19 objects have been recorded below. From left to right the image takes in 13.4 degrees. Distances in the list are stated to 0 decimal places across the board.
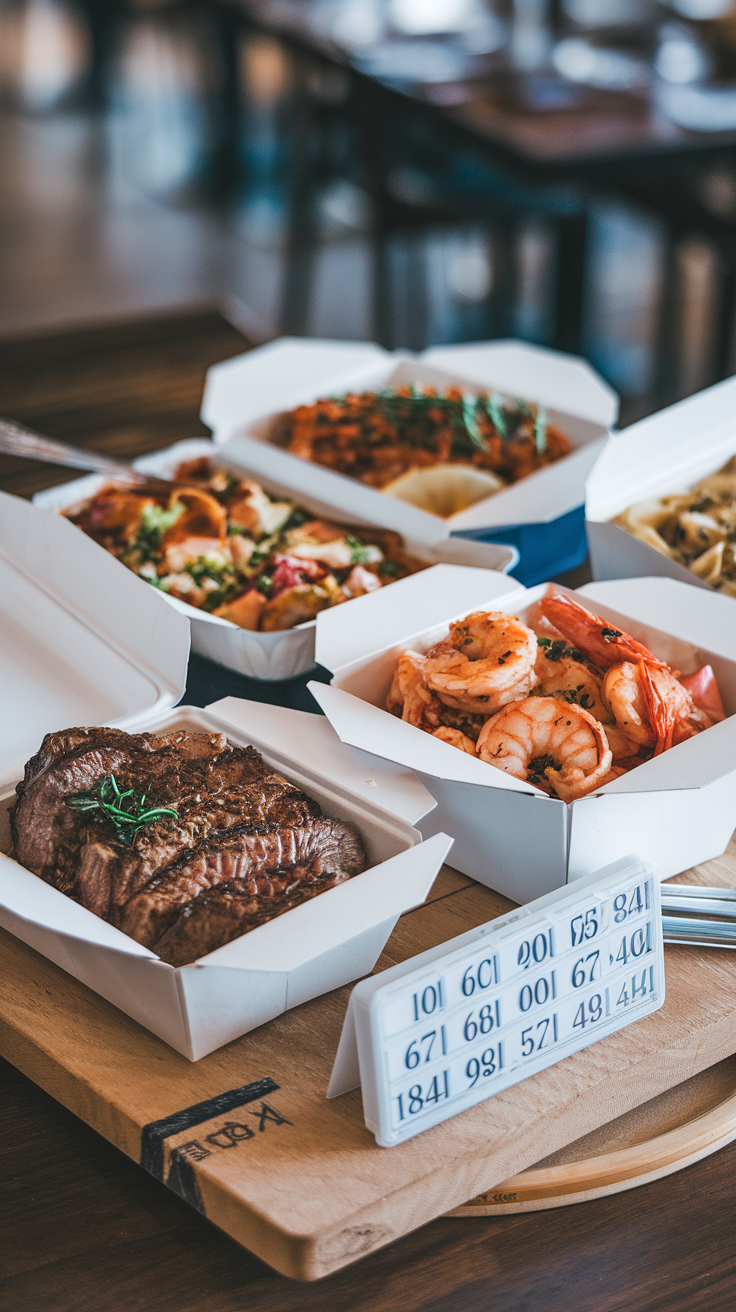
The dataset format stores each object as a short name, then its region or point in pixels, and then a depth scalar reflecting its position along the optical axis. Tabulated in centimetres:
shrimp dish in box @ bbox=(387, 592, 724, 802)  119
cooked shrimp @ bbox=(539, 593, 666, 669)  123
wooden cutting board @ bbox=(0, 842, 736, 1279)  111
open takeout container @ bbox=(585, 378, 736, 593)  138
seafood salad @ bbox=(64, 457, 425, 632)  133
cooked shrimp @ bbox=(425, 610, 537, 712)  121
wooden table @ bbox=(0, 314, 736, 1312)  112
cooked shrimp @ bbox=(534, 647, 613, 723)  122
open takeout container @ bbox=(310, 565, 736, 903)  117
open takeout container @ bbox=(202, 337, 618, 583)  136
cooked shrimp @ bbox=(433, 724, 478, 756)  120
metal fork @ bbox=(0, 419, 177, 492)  139
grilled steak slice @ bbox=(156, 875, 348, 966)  114
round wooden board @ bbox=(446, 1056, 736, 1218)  114
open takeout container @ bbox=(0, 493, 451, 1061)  113
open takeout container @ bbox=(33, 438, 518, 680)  128
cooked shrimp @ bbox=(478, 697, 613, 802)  119
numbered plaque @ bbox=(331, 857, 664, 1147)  111
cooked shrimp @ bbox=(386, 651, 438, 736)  122
